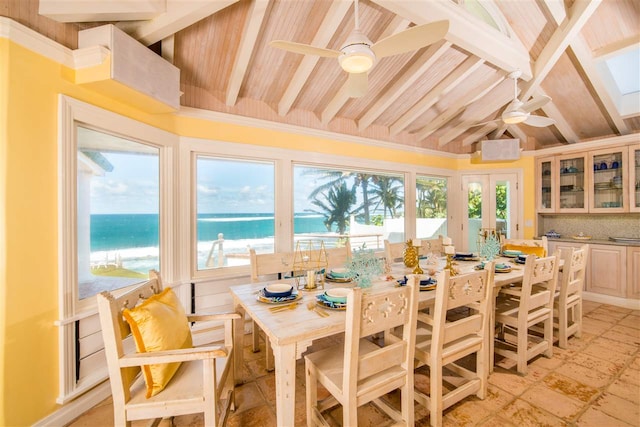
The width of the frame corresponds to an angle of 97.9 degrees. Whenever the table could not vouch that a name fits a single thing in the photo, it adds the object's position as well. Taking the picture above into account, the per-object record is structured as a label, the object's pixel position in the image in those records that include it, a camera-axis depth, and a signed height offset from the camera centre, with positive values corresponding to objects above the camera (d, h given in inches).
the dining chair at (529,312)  89.5 -35.6
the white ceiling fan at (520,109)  117.5 +44.7
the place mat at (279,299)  69.1 -21.7
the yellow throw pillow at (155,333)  53.2 -23.9
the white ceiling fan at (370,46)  65.7 +42.2
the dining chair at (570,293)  103.4 -32.0
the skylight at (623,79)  136.9 +68.7
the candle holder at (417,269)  91.9 -19.1
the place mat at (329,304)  64.5 -21.6
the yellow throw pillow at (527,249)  120.0 -17.2
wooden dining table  52.6 -23.1
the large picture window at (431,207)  191.6 +3.5
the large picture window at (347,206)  147.0 +3.8
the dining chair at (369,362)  53.1 -31.9
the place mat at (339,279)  86.1 -20.9
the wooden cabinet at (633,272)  147.5 -32.4
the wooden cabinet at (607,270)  151.6 -33.3
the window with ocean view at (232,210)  119.9 +1.4
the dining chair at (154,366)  50.6 -28.6
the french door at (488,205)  191.6 +4.5
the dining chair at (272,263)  94.3 -18.4
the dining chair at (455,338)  66.6 -33.8
